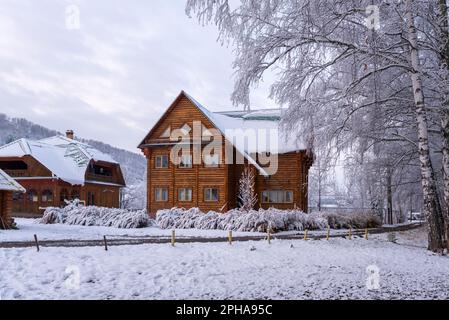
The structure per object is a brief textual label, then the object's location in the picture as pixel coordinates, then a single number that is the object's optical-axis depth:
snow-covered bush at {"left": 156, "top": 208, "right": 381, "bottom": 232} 24.50
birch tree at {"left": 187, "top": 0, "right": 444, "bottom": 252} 11.94
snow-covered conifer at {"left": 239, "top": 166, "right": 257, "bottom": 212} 31.25
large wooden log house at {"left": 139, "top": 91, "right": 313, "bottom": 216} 34.47
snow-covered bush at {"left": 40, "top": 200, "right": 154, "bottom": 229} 26.92
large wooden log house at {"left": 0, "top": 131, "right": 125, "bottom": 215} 42.84
